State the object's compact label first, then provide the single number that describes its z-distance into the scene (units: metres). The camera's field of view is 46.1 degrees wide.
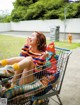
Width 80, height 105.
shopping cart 0.83
